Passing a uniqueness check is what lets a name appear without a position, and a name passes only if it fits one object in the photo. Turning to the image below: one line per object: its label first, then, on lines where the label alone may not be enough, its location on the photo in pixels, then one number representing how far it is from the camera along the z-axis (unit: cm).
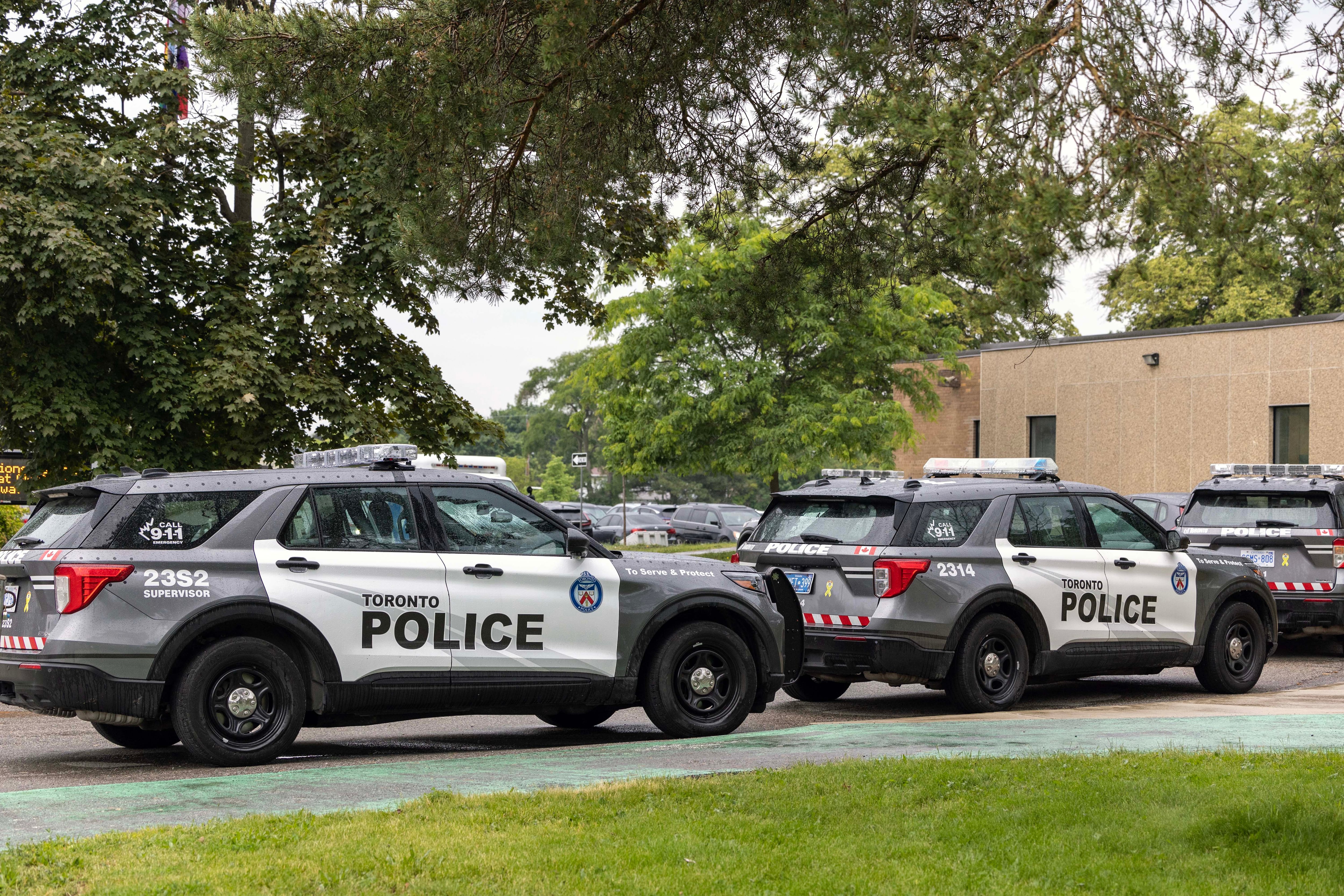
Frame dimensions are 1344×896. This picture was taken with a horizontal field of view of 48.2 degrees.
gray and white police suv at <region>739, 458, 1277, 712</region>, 1073
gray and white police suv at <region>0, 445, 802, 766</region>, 812
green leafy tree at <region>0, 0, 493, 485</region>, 1777
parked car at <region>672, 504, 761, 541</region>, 4653
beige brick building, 3017
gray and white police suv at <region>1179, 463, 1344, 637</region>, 1512
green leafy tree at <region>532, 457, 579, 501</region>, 8712
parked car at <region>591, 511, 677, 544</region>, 4516
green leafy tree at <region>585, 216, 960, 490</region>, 3155
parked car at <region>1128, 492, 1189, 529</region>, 1922
